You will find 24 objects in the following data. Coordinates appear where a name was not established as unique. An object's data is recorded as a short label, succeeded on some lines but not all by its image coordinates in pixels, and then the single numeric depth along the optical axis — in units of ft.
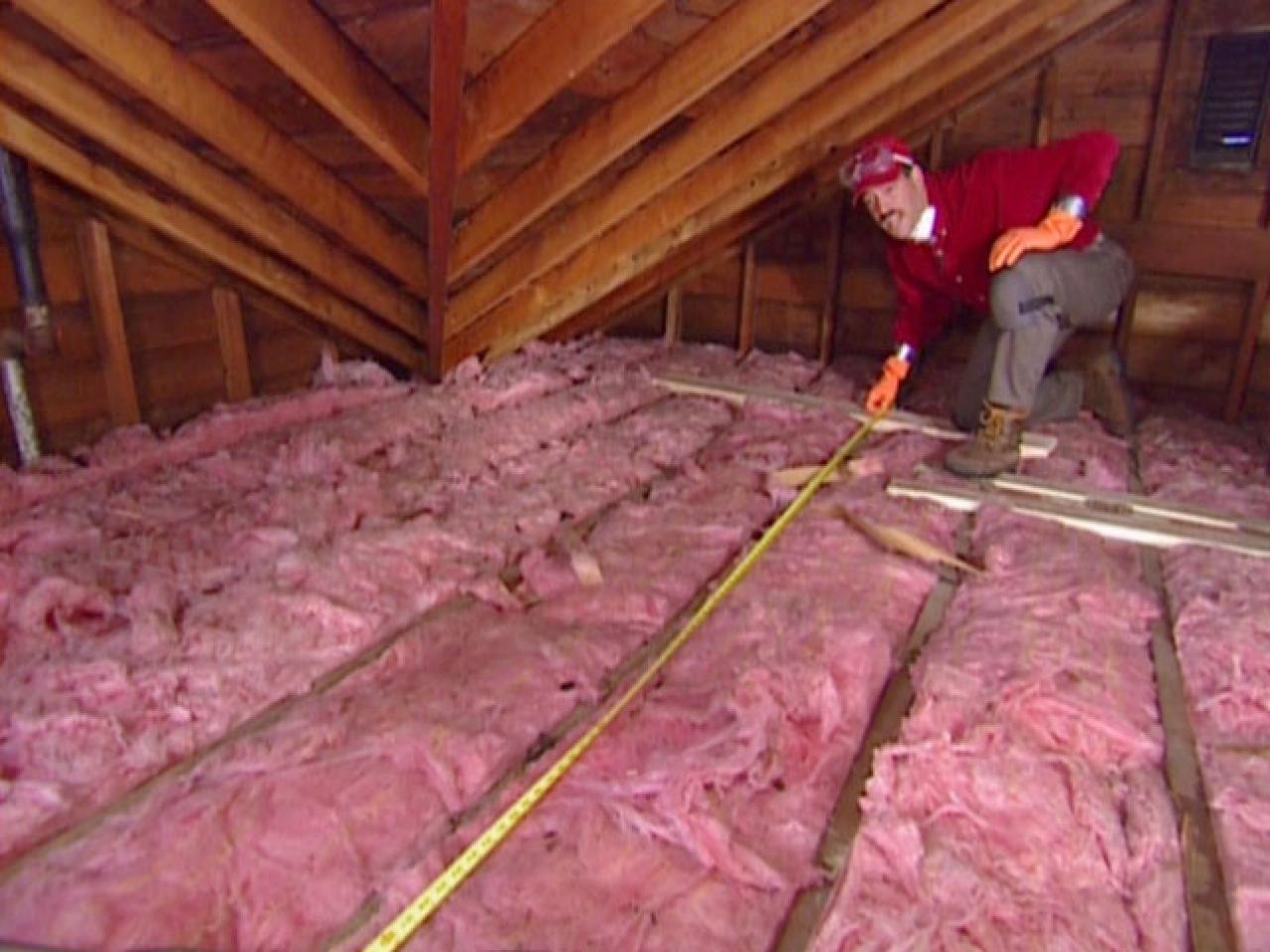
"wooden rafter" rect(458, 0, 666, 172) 5.66
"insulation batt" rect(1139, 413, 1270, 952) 3.71
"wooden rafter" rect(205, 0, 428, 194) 5.30
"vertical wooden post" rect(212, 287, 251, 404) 9.82
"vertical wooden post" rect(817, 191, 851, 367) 11.93
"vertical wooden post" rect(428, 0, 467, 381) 5.19
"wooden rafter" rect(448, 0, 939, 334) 7.20
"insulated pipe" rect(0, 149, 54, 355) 7.10
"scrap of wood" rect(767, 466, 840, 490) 7.96
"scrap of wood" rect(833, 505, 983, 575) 6.39
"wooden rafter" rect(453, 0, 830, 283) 6.42
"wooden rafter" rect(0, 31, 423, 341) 5.93
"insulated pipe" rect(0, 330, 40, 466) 7.85
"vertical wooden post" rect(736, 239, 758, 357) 12.78
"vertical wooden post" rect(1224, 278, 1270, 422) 9.82
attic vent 9.35
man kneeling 7.85
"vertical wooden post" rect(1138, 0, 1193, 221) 9.55
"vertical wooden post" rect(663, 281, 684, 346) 13.56
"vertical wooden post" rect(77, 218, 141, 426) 8.47
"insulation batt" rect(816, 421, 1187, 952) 3.40
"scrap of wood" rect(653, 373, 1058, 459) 8.90
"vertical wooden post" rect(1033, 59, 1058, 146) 10.41
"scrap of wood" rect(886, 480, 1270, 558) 6.73
